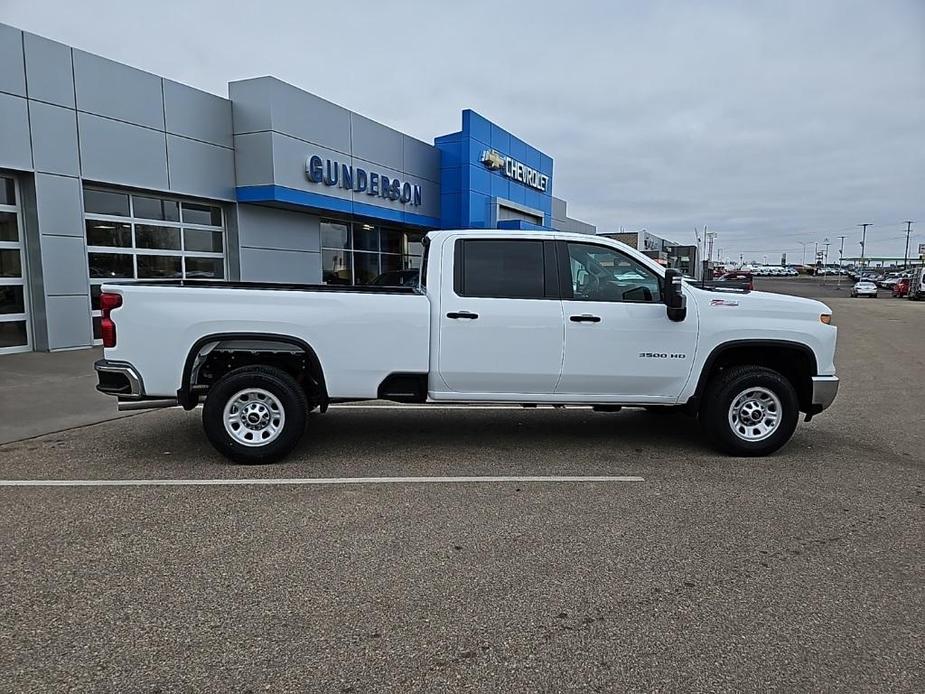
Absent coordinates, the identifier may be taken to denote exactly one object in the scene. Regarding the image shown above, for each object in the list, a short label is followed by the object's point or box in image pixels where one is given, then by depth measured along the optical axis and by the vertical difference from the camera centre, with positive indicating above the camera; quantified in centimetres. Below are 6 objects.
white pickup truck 565 -55
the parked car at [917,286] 4416 -38
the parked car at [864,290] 5128 -76
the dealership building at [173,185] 1219 +212
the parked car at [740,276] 4242 +27
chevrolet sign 2539 +450
